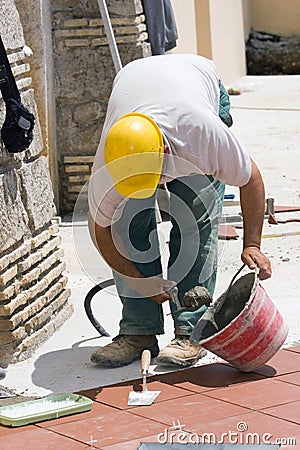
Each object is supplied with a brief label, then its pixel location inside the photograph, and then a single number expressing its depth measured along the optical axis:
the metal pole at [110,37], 10.87
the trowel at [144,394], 6.24
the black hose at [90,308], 7.45
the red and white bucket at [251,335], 6.42
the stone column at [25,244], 7.27
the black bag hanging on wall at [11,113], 7.15
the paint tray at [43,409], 5.96
